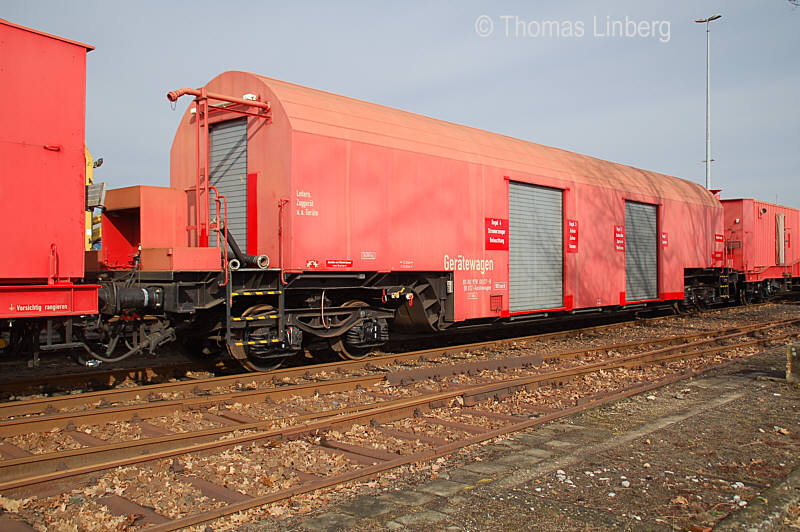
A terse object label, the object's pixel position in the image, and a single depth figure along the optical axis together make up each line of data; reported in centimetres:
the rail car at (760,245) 2344
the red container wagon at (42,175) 608
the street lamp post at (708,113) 3536
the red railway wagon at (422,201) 902
